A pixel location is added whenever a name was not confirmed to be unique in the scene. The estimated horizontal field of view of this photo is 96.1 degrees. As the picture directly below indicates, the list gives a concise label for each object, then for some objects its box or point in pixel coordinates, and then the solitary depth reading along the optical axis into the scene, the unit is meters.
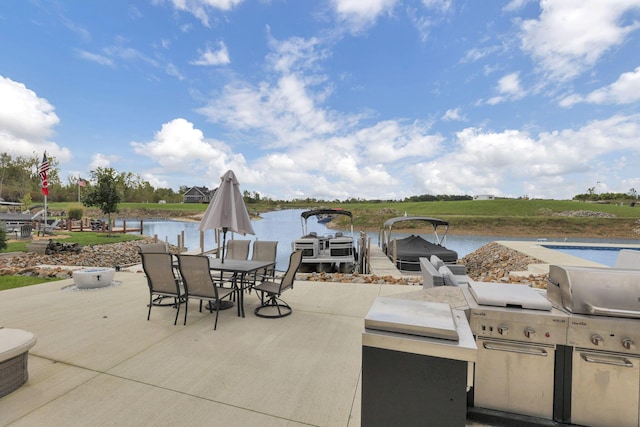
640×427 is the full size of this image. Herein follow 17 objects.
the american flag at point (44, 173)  14.37
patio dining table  4.07
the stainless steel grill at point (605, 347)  1.50
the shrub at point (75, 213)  26.09
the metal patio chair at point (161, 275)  3.78
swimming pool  12.04
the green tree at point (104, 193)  17.78
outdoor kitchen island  1.53
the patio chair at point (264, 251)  5.25
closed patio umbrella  4.64
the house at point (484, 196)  70.82
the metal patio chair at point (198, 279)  3.57
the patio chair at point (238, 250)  5.63
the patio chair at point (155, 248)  4.87
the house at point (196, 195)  84.31
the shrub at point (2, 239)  8.78
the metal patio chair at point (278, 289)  4.02
